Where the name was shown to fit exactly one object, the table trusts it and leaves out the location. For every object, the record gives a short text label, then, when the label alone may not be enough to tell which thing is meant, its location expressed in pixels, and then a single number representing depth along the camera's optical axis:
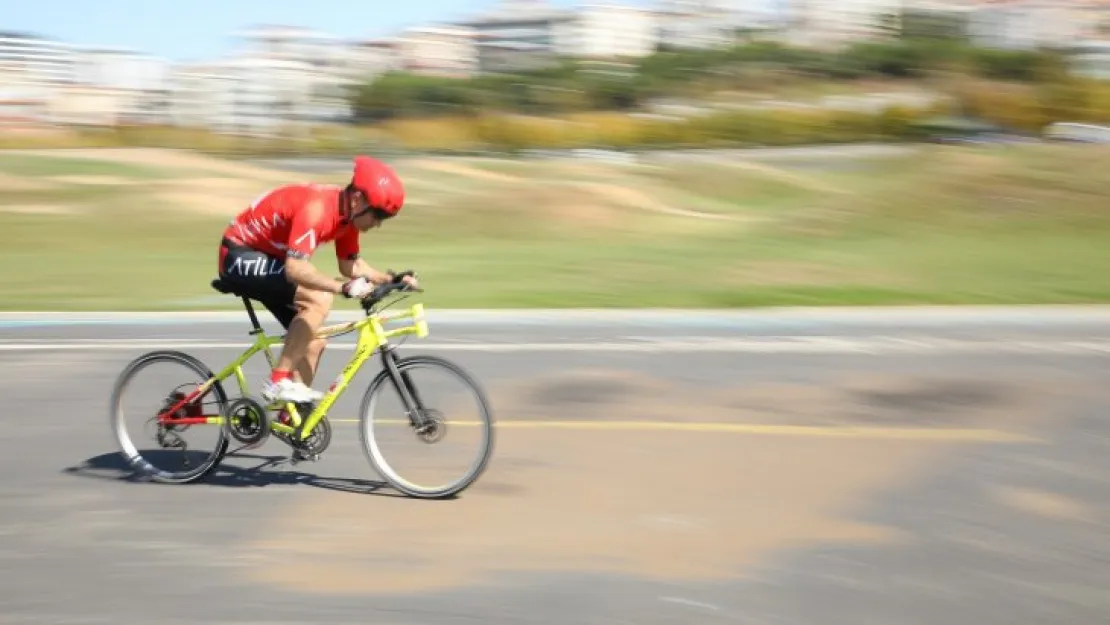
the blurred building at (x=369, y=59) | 65.25
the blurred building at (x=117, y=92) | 69.31
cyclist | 6.33
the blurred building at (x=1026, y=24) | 58.71
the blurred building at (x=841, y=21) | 64.12
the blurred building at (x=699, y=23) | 76.69
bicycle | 6.56
